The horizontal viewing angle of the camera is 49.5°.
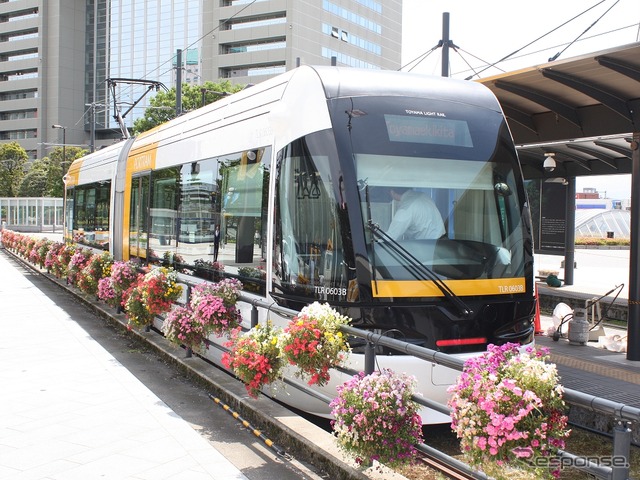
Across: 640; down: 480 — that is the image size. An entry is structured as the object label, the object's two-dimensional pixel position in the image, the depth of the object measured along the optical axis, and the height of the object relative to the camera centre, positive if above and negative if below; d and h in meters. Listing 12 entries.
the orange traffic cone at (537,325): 12.23 -1.86
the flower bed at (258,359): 5.75 -1.20
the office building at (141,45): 81.06 +22.27
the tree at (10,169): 76.00 +4.54
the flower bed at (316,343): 5.24 -0.96
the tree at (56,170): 72.00 +4.35
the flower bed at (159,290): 9.48 -1.06
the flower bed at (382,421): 4.17 -1.24
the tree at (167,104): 52.84 +8.33
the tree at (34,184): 77.06 +2.92
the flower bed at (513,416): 3.27 -0.95
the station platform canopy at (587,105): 8.64 +1.74
